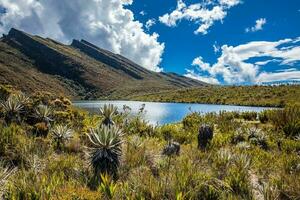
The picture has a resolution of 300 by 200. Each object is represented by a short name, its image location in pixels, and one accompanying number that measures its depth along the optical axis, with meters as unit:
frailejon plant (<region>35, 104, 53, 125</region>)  10.29
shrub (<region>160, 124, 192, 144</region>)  10.94
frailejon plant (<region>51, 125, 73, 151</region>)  8.31
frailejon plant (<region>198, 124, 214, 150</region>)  9.38
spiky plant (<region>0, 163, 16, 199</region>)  4.75
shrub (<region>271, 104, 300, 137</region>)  11.67
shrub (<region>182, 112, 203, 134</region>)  13.29
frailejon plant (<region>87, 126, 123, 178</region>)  6.49
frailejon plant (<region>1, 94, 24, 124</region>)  9.78
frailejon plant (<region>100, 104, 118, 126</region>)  9.43
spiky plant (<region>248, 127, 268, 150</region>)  10.12
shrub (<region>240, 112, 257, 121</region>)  17.16
